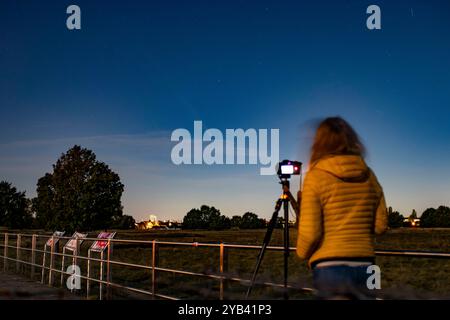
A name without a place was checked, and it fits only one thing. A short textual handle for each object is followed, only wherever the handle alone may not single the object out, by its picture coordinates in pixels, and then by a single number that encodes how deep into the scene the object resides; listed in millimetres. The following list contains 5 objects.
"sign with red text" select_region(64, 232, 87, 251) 11195
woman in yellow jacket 3068
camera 4605
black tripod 4578
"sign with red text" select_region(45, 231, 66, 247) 12547
